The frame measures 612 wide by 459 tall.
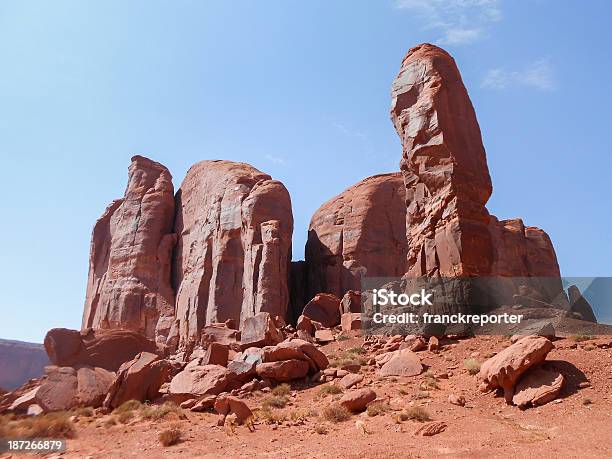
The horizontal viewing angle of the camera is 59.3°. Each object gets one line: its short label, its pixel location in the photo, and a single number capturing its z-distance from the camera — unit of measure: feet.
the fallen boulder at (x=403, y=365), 49.75
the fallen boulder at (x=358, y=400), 41.24
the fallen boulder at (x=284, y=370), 52.37
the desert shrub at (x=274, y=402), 45.42
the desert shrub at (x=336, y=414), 39.49
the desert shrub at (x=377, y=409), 39.45
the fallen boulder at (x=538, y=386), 37.36
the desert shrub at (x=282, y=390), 48.61
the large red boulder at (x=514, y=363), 39.29
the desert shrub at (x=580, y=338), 48.44
